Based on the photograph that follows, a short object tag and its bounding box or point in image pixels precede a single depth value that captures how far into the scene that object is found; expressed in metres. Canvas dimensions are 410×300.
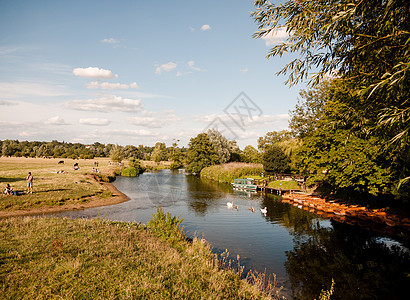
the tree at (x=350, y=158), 19.25
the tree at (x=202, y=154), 69.62
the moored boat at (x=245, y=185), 41.58
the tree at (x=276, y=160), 44.56
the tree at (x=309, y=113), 38.69
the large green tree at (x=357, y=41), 6.09
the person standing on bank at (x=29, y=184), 24.76
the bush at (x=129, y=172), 62.00
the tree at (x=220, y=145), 71.38
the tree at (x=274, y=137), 63.56
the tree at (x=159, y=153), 106.84
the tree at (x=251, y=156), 81.62
